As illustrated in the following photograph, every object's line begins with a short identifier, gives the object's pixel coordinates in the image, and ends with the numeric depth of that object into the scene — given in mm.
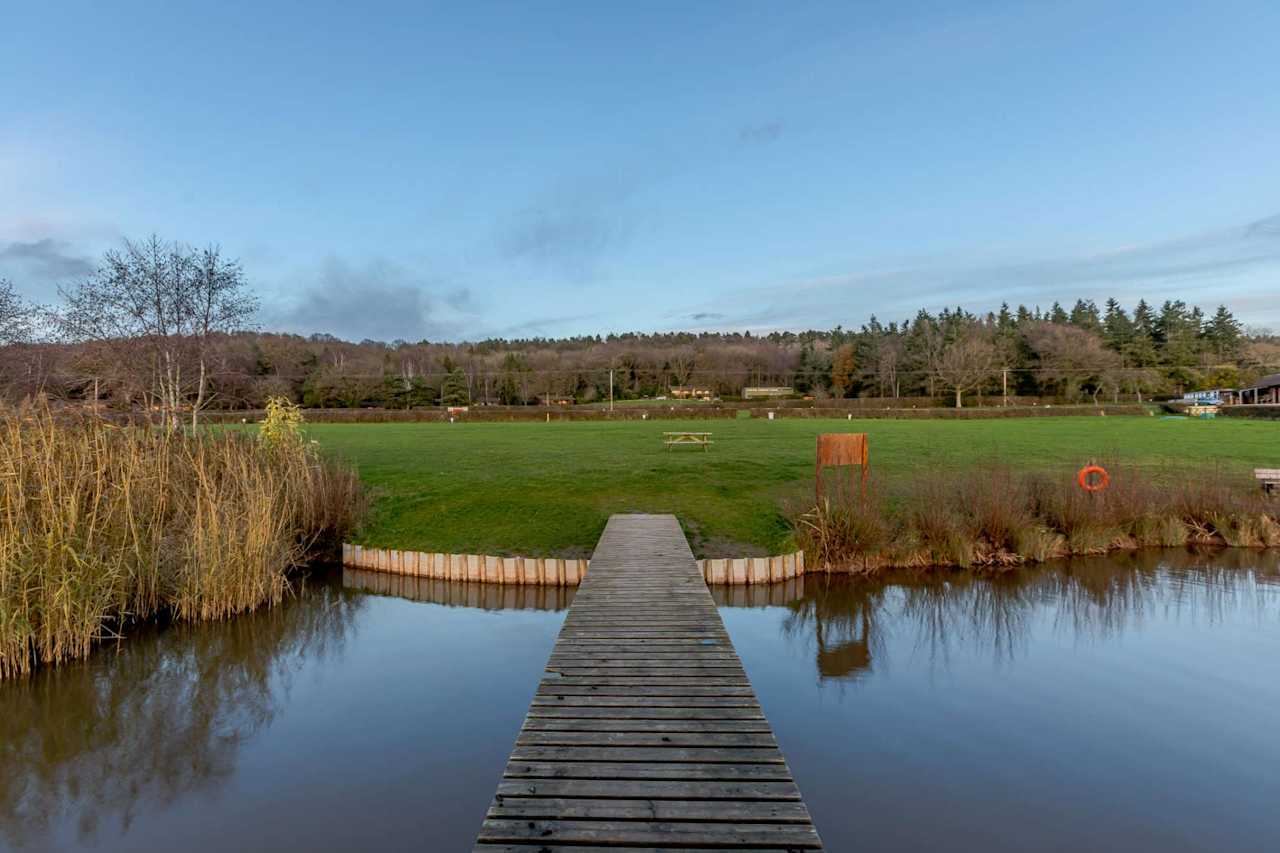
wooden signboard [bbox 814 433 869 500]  12516
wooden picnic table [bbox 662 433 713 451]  25169
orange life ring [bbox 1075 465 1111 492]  14086
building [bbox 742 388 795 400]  90625
